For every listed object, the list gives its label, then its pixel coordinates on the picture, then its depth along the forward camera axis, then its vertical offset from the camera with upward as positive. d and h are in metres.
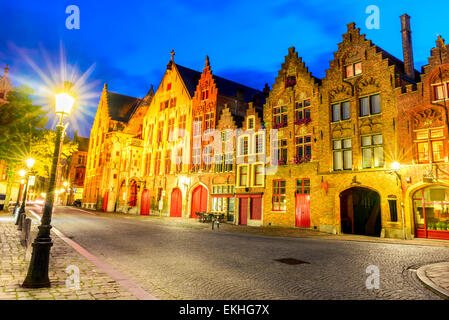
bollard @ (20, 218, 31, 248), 9.20 -1.06
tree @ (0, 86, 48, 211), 24.56 +6.46
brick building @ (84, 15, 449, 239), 17.00 +4.65
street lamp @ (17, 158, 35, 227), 15.96 +1.93
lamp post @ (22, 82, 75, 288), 5.30 -0.77
